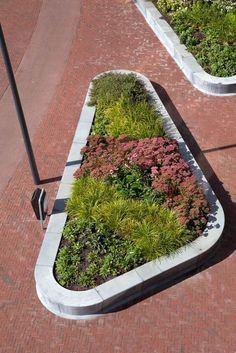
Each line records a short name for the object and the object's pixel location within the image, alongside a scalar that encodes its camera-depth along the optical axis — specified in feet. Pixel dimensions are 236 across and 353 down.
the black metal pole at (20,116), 34.32
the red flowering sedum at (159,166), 37.81
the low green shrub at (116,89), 47.14
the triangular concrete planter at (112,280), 34.12
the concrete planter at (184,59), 49.88
